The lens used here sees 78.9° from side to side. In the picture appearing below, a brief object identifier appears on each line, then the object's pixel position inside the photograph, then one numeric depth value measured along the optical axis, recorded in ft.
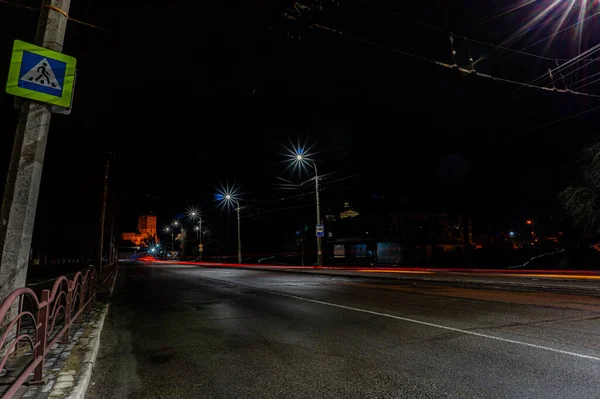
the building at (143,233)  552.41
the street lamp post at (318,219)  97.69
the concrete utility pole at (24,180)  15.48
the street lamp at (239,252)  152.75
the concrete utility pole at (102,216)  82.38
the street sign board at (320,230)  95.40
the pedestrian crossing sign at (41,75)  16.35
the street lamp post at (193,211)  244.91
